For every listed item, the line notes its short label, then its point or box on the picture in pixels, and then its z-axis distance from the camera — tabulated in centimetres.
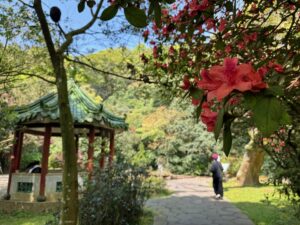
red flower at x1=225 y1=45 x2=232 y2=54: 180
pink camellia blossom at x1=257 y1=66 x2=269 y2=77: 56
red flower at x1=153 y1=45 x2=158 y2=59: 260
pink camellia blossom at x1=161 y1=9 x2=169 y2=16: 249
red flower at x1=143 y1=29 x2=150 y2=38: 237
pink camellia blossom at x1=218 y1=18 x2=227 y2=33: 202
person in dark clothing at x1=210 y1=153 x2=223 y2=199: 680
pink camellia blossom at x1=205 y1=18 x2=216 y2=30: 208
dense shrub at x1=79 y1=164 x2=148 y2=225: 370
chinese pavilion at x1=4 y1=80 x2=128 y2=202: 642
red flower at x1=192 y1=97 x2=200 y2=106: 73
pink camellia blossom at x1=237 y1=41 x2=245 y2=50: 200
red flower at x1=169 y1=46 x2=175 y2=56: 266
